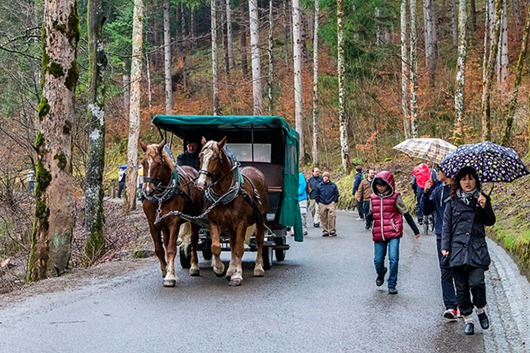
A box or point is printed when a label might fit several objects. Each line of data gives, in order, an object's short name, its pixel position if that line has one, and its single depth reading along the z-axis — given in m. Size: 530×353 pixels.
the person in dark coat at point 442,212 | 8.61
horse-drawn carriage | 10.98
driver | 13.77
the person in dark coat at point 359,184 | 24.41
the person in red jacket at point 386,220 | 10.60
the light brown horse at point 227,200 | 10.73
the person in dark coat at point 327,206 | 19.80
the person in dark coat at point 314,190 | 21.03
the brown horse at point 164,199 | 10.69
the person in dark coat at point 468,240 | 7.86
